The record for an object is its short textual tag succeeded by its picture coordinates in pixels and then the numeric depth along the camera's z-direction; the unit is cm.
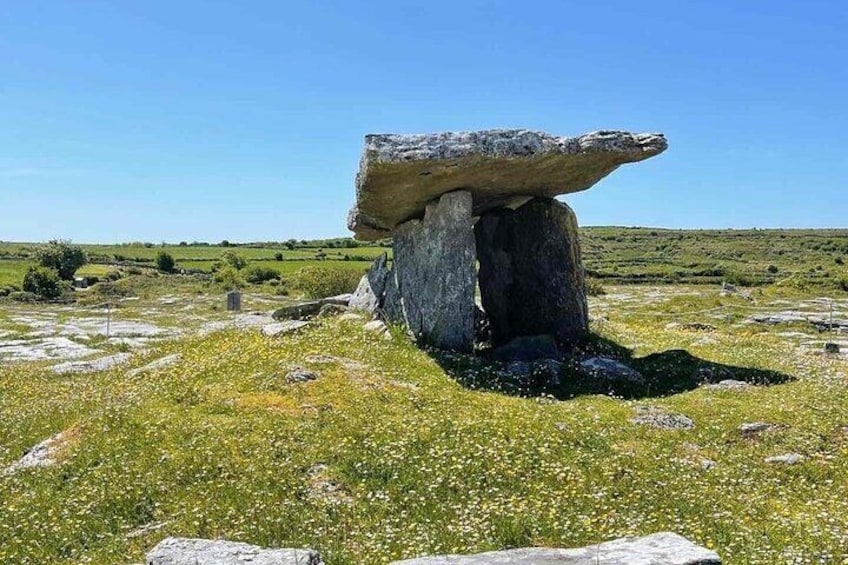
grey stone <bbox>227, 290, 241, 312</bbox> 4266
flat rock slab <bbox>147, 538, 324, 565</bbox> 711
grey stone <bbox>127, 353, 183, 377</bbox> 1884
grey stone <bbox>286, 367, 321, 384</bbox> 1566
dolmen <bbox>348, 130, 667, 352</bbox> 1836
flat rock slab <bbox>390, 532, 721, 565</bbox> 637
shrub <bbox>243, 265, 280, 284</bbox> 7831
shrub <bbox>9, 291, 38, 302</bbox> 6006
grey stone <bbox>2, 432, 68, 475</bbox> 1258
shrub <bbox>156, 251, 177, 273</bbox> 9231
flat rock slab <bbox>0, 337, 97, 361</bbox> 2623
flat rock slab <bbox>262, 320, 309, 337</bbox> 2243
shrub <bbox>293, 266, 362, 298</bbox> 4941
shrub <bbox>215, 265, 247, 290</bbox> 7088
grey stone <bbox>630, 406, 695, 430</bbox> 1401
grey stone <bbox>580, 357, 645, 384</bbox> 1798
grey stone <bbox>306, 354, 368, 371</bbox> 1679
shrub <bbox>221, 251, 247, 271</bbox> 8836
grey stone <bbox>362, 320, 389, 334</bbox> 2062
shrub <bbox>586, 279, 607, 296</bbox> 5956
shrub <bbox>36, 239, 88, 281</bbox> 8072
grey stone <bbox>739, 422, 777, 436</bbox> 1367
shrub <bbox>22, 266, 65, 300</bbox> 6494
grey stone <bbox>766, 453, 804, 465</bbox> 1220
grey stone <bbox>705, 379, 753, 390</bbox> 1711
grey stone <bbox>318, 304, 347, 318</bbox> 2706
